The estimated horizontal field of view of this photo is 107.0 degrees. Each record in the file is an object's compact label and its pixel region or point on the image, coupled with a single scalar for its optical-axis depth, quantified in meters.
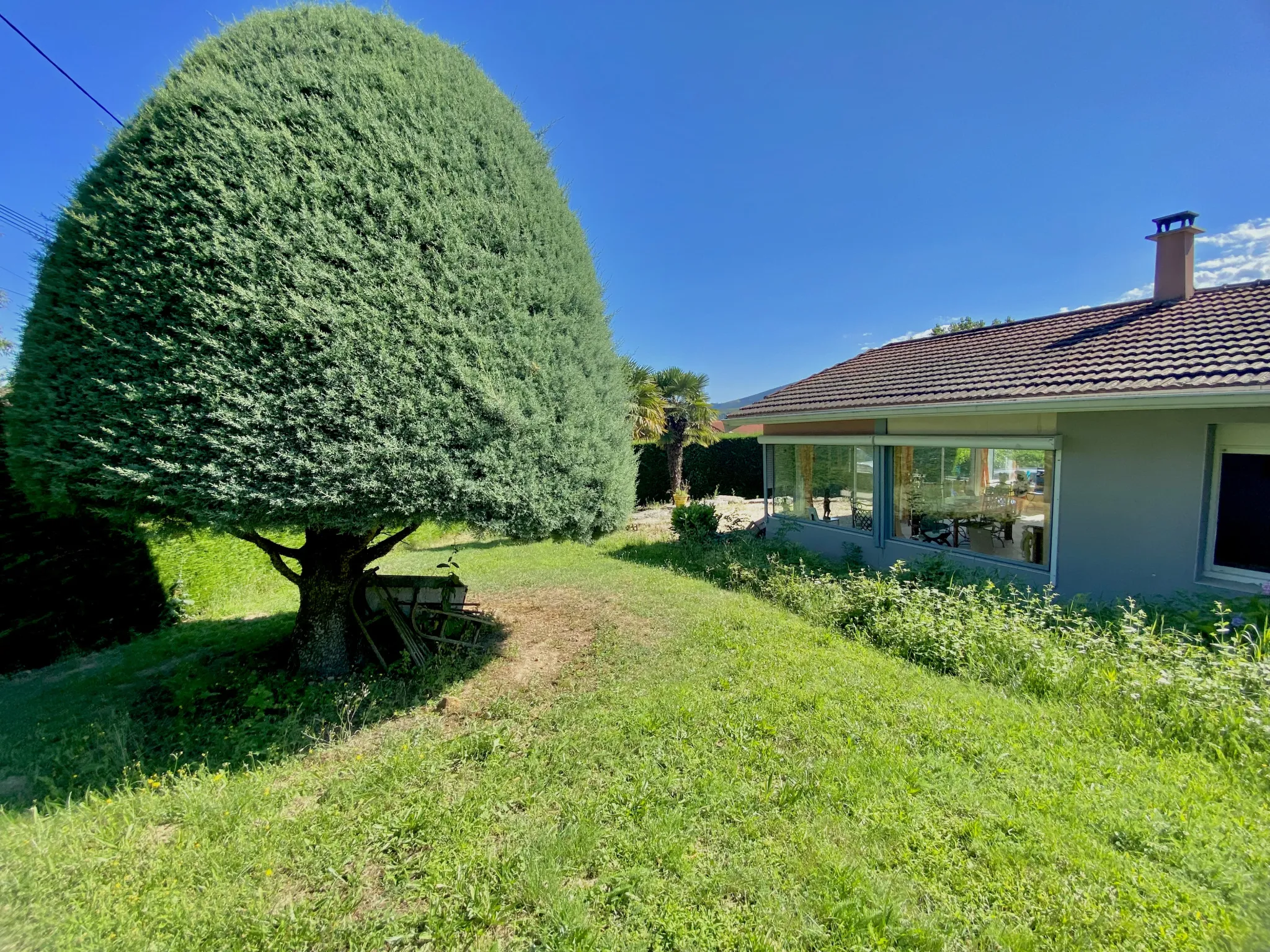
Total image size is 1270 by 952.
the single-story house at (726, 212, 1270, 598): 5.54
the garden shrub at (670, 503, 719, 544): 11.49
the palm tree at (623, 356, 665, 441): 16.56
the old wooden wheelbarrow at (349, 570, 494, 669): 5.51
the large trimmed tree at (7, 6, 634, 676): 3.29
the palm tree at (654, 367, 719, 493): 17.95
